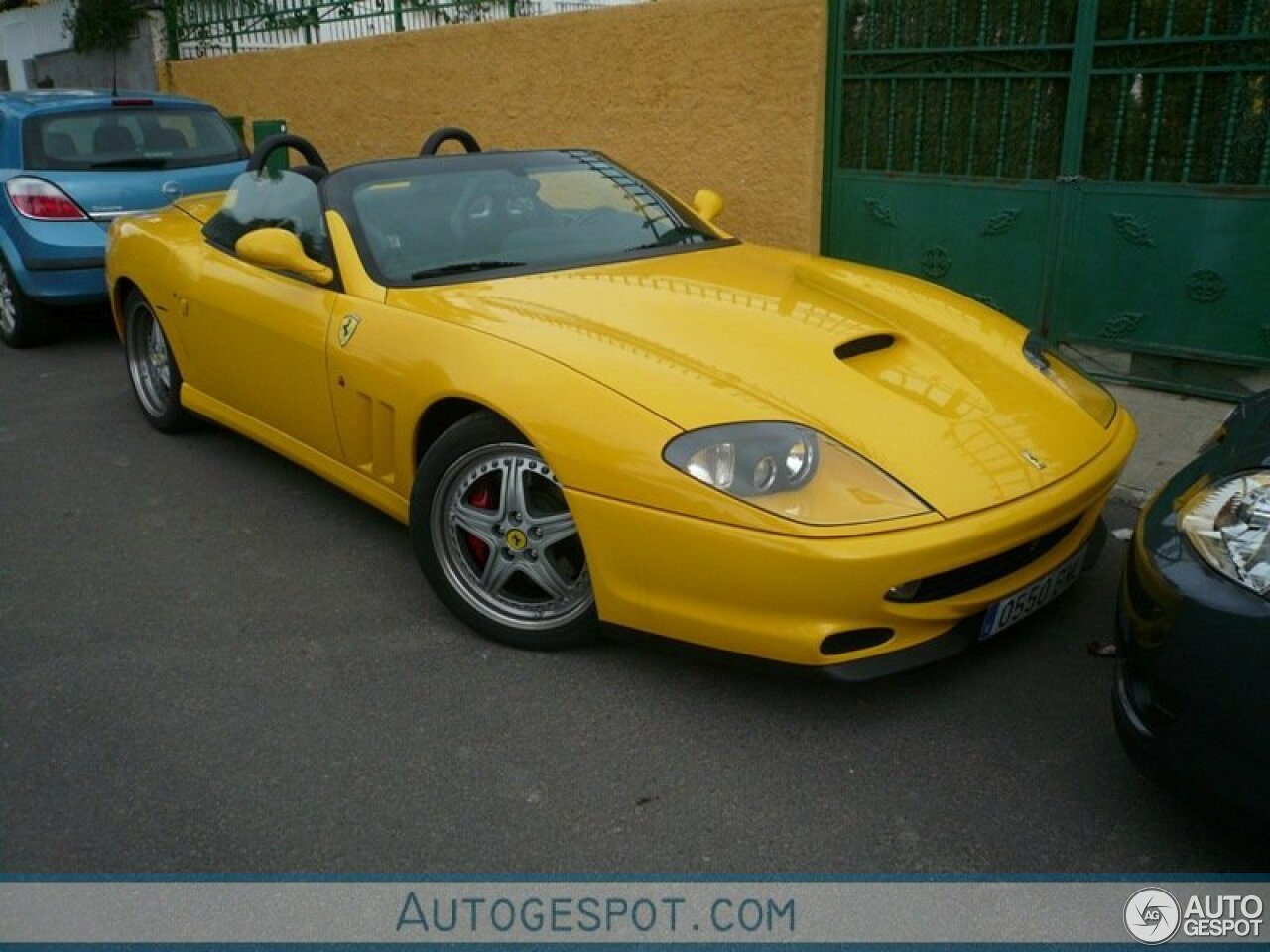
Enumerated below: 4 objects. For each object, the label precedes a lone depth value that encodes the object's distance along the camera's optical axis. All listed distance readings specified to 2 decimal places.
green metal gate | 5.39
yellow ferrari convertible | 2.74
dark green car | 2.06
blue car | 6.74
